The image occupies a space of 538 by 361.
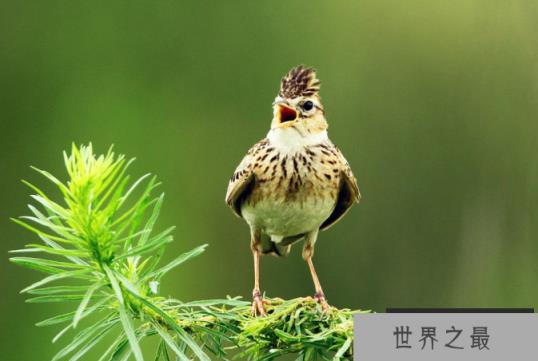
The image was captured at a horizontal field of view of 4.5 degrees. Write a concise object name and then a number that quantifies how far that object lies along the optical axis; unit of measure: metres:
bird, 3.92
